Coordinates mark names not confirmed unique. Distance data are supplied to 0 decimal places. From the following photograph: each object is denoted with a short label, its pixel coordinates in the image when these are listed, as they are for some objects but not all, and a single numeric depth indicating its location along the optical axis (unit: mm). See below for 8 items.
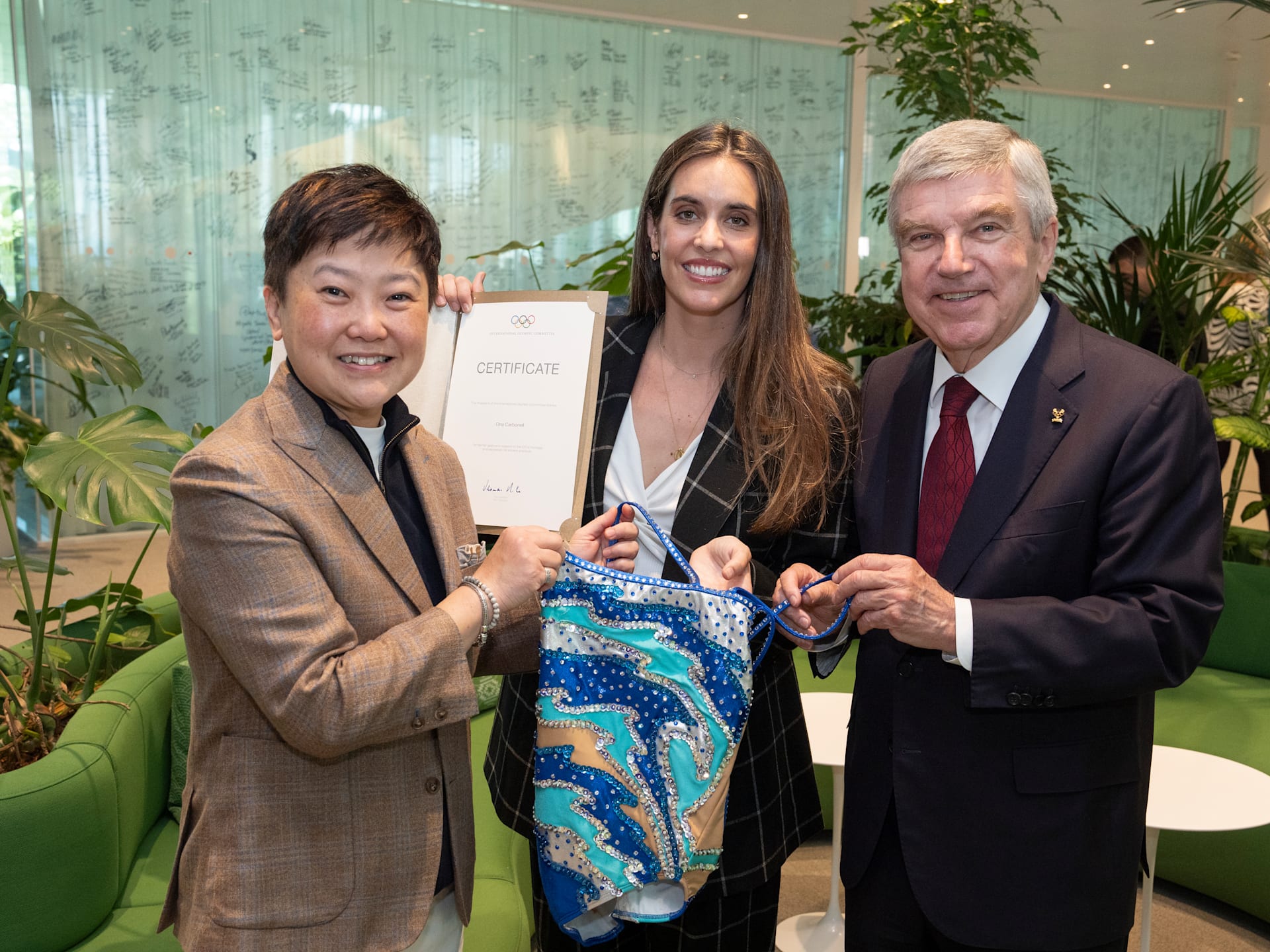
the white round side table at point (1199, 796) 2535
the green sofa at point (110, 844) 1997
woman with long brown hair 1747
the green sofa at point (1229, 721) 3121
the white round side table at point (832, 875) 2928
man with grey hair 1456
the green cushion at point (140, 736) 2289
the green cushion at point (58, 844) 1973
